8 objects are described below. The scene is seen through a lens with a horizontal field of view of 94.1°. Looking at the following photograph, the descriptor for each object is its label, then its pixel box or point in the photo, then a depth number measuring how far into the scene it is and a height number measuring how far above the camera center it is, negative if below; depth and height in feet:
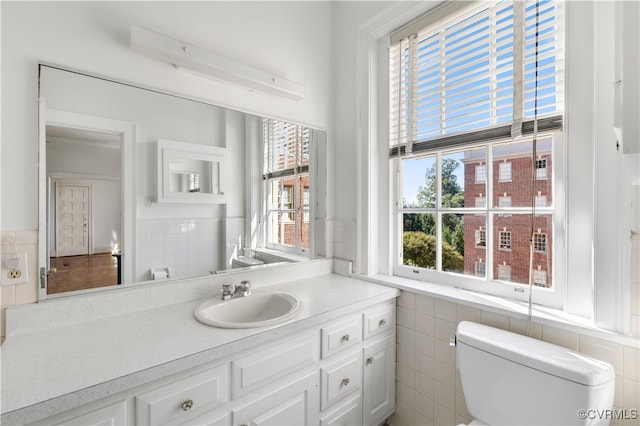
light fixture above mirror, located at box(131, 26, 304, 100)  4.05 +2.29
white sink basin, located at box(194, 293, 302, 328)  4.17 -1.44
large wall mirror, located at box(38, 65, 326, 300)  3.73 +0.39
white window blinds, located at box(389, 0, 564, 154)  4.14 +2.25
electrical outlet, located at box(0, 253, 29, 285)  3.39 -0.65
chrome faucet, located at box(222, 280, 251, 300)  4.63 -1.23
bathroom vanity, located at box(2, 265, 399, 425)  2.54 -1.63
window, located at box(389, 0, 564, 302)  4.20 +1.23
